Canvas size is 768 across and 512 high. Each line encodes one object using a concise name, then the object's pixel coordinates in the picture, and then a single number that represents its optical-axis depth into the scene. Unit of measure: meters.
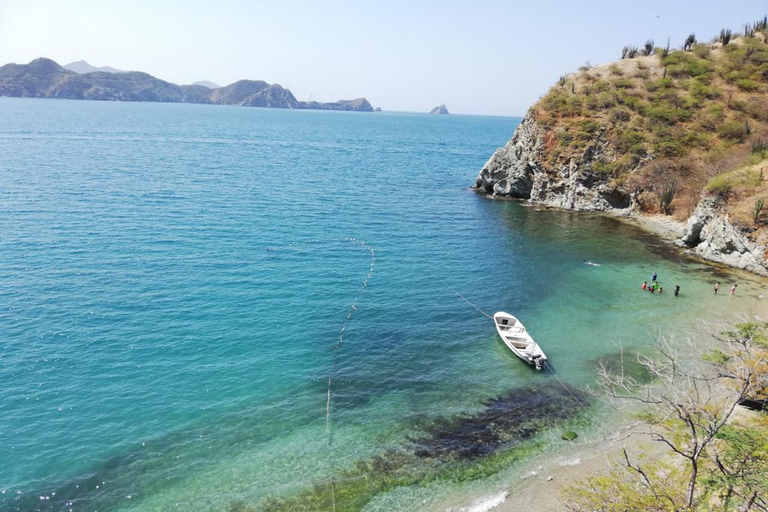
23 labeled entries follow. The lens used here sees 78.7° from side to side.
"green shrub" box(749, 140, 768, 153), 64.38
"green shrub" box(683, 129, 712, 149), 74.81
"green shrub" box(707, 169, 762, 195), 55.80
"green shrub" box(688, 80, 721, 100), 81.81
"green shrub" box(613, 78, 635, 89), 88.81
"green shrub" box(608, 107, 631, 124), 81.44
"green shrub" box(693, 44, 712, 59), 91.69
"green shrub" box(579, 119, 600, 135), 81.19
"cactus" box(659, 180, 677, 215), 69.88
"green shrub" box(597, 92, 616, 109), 85.19
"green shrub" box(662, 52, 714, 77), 87.38
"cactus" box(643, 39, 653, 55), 102.62
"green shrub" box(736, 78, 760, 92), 81.38
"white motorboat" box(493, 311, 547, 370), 34.13
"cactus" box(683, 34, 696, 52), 97.24
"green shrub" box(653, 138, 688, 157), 74.25
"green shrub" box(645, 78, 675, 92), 86.44
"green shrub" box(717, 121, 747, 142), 73.44
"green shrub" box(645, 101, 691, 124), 79.38
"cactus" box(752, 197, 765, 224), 51.03
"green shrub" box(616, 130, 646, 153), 76.95
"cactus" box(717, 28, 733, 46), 95.14
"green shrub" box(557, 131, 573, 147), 81.62
